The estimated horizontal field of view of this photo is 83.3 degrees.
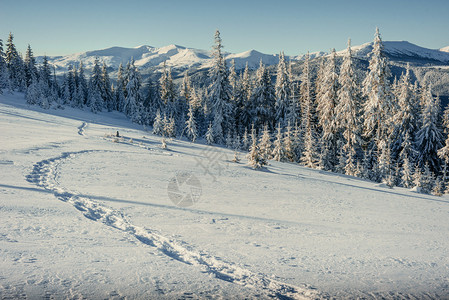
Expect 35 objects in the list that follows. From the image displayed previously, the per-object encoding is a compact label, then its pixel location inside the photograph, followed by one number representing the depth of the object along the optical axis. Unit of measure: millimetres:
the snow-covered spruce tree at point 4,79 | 40469
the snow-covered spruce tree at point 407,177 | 29906
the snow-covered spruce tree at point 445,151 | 35016
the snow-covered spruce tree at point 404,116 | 37656
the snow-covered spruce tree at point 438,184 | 28345
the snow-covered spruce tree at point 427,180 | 29578
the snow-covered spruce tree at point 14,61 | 57500
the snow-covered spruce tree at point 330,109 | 34156
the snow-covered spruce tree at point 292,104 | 44031
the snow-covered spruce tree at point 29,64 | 62344
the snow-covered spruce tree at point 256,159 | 15961
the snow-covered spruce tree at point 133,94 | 52412
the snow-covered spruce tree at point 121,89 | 67250
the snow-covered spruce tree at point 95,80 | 62031
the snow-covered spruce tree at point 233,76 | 51069
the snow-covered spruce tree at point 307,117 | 29734
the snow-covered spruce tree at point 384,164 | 30369
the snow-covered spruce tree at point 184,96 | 62294
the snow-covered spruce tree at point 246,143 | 37100
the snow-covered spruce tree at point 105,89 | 68062
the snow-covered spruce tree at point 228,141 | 41625
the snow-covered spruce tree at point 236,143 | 38525
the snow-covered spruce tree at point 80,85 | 58341
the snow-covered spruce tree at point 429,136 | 36156
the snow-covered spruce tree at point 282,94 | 44812
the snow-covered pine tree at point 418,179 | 28766
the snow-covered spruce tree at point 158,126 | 31594
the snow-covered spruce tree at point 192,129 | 37438
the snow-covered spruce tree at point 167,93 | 53584
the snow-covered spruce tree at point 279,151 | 27300
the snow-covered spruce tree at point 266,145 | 26462
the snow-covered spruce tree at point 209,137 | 37356
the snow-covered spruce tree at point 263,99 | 45188
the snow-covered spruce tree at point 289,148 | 30127
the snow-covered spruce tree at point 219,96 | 39503
